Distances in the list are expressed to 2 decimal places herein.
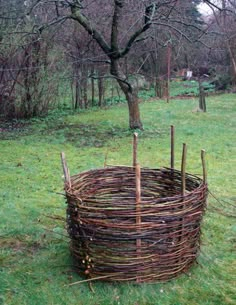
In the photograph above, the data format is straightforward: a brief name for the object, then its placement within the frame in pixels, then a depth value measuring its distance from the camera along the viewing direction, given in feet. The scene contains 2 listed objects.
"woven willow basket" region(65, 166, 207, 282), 10.16
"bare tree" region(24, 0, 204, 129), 31.19
